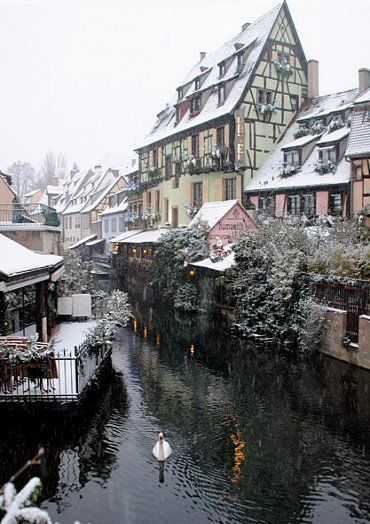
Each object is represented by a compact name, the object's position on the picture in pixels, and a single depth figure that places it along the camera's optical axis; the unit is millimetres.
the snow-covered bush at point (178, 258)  25875
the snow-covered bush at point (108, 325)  12140
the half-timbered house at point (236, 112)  30906
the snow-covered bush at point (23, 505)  3271
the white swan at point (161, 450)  8953
